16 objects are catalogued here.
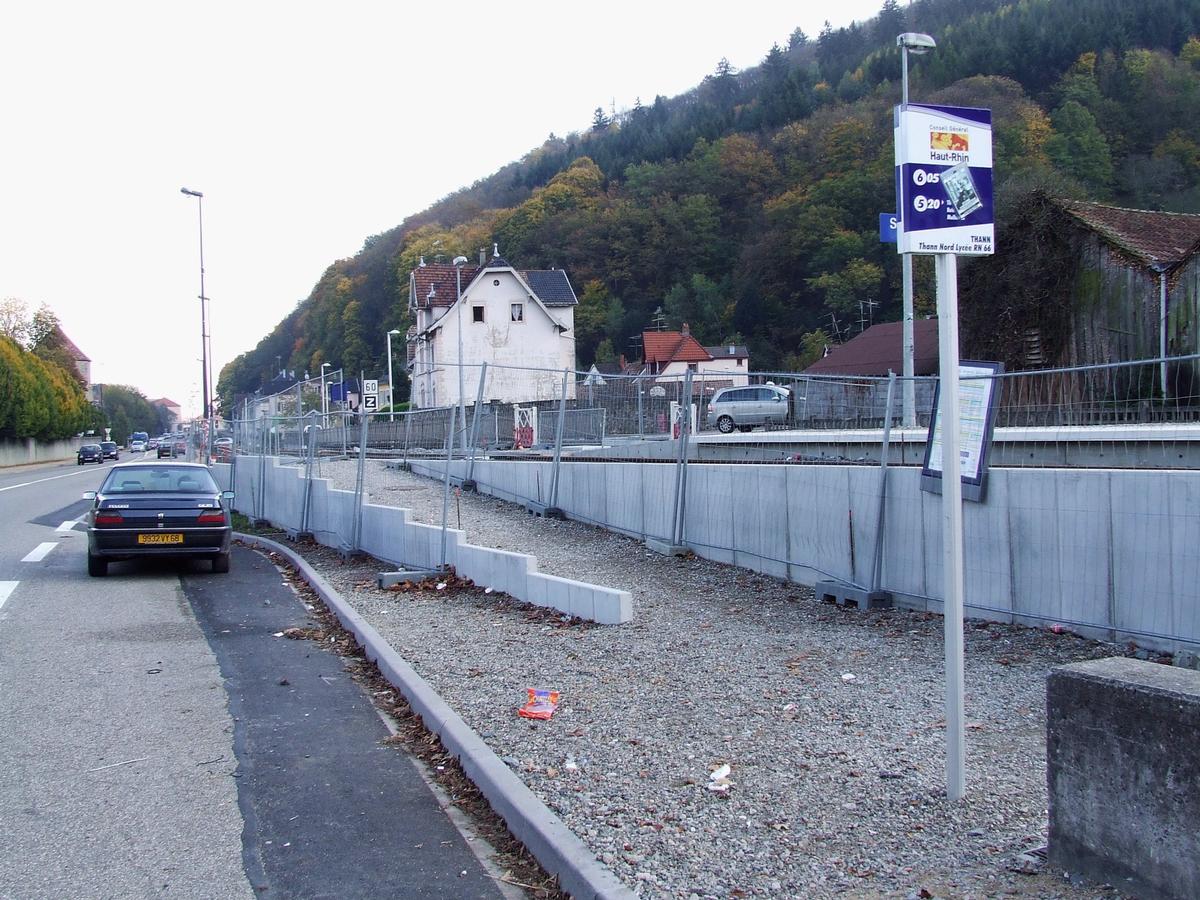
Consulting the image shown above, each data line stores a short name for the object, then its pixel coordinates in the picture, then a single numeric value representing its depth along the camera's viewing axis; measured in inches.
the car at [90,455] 2728.8
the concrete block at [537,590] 409.1
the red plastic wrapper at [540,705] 255.9
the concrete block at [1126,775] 136.6
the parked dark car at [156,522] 549.3
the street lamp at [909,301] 492.1
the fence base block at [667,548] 517.6
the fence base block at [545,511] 665.0
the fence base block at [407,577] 484.1
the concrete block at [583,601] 378.6
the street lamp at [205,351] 1408.7
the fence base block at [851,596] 383.2
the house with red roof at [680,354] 3034.5
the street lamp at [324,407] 731.3
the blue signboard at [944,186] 181.8
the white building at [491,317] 2556.6
